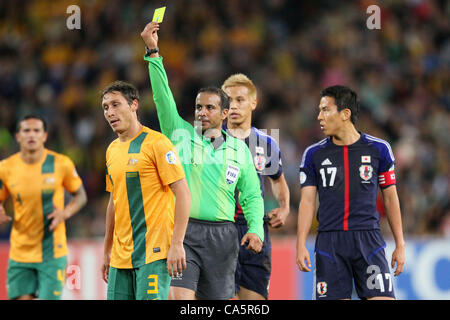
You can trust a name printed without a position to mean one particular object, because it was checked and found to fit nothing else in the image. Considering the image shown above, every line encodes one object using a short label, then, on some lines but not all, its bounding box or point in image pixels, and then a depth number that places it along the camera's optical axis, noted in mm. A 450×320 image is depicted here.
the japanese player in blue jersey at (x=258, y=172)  14125
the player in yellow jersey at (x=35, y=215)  15164
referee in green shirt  11422
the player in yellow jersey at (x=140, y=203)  10383
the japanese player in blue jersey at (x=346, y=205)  12164
